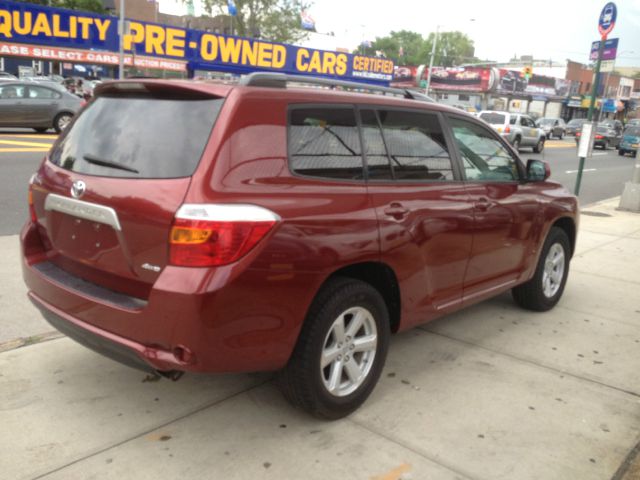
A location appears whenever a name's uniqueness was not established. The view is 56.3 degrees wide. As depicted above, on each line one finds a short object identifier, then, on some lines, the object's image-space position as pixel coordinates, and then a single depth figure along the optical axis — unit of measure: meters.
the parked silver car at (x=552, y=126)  39.22
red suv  2.56
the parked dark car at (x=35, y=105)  16.30
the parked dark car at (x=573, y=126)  45.54
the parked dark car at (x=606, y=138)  35.10
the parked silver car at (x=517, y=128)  25.73
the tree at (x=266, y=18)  55.56
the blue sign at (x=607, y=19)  10.61
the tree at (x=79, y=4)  49.62
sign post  10.62
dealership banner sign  26.03
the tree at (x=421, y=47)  112.88
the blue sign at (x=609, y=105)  75.97
